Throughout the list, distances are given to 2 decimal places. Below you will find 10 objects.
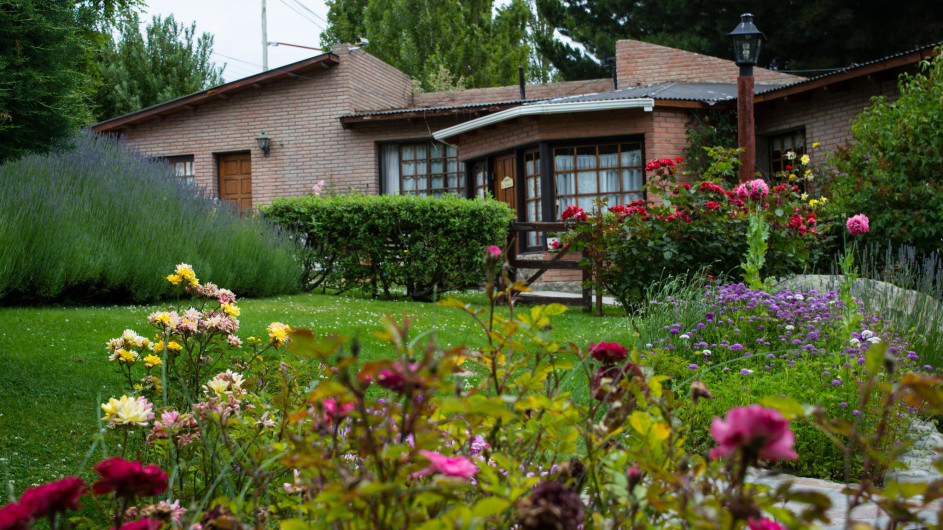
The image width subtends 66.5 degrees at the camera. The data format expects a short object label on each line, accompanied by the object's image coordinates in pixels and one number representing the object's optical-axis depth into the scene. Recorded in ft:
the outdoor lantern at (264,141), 51.96
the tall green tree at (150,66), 66.18
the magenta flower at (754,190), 17.72
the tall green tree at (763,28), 60.70
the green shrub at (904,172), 23.41
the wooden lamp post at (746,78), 26.09
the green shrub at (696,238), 20.33
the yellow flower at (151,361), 7.75
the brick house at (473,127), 39.40
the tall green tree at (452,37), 84.12
